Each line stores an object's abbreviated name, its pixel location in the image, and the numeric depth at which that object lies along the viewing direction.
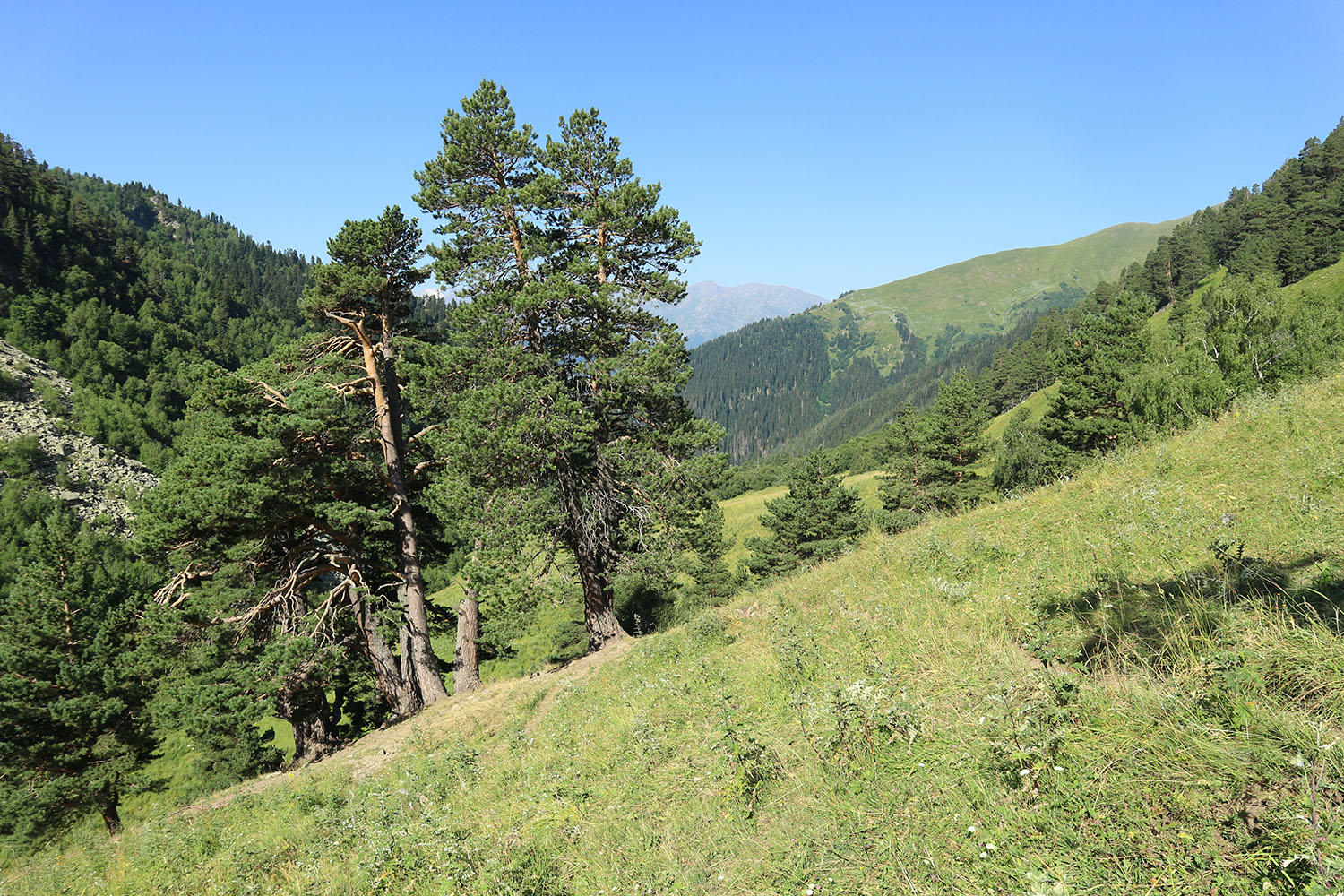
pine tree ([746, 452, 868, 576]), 33.28
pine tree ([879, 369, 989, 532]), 38.66
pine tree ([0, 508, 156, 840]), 21.88
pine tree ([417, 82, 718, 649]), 16.81
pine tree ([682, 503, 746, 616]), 32.72
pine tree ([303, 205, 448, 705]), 19.30
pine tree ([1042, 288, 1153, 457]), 35.31
